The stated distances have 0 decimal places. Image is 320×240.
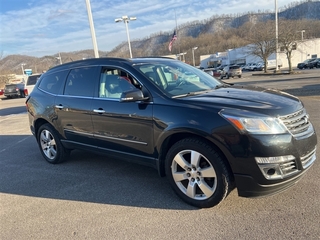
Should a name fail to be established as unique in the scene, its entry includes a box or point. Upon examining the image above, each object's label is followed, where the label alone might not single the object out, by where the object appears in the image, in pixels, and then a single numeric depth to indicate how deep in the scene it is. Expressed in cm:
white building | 6456
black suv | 283
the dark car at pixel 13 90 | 2833
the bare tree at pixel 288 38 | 3478
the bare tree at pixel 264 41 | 3812
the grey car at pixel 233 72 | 3906
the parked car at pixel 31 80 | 1724
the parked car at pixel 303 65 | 4717
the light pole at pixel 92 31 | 1188
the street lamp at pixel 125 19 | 2625
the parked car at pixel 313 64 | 4612
